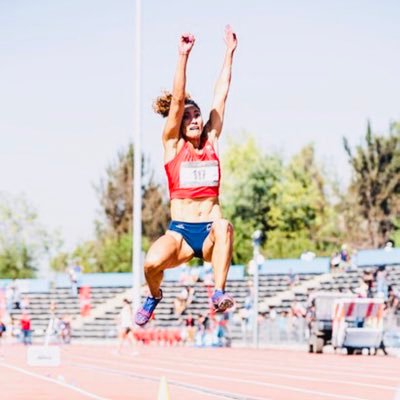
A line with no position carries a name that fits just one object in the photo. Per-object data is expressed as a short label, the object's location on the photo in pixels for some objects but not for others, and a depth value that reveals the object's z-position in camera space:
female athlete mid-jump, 9.10
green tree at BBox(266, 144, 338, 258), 73.31
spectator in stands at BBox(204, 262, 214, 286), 42.38
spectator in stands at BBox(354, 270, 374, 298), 30.85
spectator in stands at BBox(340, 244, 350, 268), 43.75
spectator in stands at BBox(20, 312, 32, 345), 39.16
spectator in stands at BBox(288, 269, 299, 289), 44.68
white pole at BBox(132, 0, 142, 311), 36.06
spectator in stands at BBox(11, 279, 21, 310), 50.12
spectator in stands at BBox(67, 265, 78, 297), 52.75
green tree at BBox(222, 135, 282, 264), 74.94
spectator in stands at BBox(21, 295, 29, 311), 45.54
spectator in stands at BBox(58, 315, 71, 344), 41.06
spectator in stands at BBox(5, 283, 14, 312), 49.06
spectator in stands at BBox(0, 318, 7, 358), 28.27
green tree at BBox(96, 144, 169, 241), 80.69
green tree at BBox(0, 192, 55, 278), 80.13
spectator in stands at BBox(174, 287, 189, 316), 42.75
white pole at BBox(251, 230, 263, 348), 35.53
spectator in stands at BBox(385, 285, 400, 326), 30.53
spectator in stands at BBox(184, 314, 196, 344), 39.02
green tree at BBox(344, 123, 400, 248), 69.12
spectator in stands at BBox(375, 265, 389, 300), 34.34
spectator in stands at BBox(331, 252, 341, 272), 43.44
